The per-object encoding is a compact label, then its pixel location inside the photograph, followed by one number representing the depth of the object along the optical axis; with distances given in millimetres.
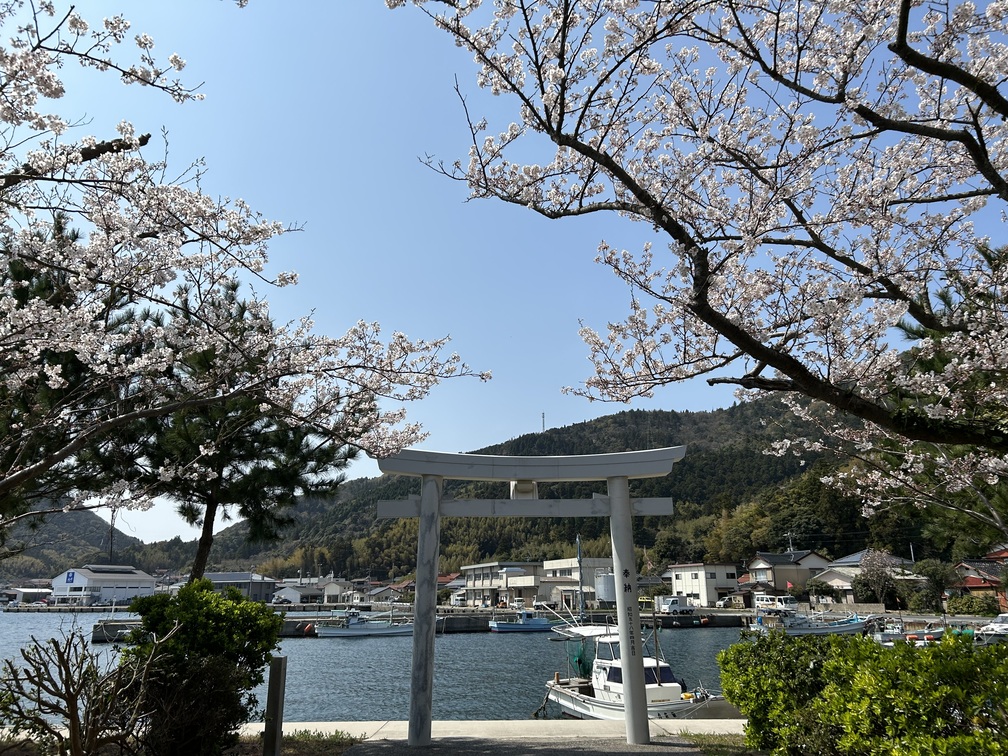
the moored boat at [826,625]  29891
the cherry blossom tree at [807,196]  3758
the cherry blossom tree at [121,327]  3305
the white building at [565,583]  51406
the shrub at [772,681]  4652
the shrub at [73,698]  3053
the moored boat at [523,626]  41656
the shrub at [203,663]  4637
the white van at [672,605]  45625
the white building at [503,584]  59584
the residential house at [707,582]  54438
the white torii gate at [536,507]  6887
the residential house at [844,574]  43369
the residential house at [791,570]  50844
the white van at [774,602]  43875
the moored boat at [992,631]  23172
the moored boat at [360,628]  38344
